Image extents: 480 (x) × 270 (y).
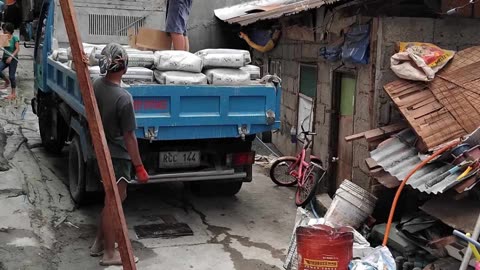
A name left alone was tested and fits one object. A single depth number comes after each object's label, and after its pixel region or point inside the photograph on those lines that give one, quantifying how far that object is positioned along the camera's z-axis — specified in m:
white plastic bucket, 5.68
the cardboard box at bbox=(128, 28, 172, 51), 6.77
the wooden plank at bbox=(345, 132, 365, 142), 5.80
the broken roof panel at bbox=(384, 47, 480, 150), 5.09
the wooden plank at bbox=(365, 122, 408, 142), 5.75
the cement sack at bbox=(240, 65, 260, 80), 6.41
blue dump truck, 5.69
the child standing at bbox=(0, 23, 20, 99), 12.47
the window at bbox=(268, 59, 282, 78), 10.50
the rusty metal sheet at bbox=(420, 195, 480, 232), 4.41
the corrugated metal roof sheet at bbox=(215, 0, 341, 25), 8.13
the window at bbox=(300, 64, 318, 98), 8.70
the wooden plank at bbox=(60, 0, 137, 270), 3.62
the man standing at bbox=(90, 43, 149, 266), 4.72
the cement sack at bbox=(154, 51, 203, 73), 5.87
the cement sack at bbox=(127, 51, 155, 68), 5.93
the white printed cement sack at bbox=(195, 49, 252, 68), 6.06
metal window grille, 8.40
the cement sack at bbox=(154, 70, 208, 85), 5.78
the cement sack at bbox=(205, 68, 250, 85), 5.97
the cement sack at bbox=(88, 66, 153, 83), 5.67
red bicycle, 7.36
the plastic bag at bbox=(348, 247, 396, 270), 4.04
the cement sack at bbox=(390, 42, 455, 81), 5.52
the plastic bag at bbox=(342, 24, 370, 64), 6.61
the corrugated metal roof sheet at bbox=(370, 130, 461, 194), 4.50
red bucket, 4.04
